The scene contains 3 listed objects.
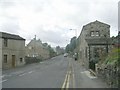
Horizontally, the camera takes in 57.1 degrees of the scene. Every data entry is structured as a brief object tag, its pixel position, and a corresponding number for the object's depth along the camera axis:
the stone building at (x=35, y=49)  42.69
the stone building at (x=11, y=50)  20.29
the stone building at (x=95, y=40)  18.09
